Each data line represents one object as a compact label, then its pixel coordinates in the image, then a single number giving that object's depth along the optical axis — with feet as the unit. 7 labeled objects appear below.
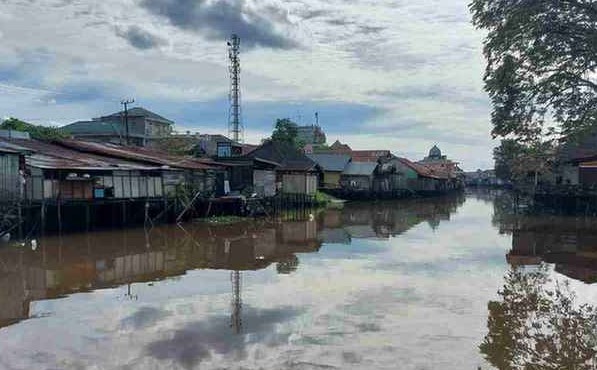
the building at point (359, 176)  204.23
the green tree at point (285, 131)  202.39
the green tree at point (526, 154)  61.57
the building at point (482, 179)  425.11
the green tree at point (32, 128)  142.83
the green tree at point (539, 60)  52.06
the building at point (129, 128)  187.11
